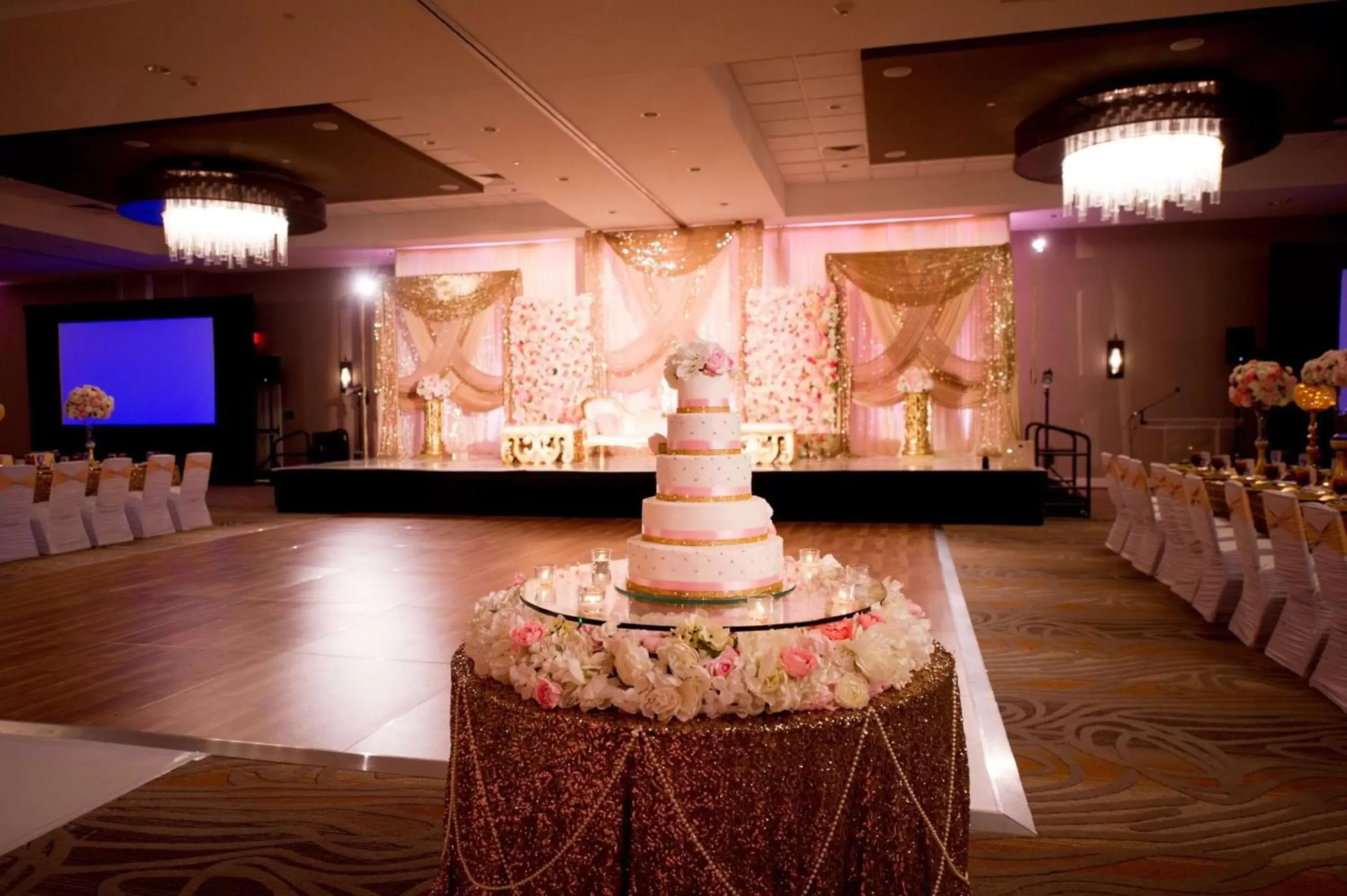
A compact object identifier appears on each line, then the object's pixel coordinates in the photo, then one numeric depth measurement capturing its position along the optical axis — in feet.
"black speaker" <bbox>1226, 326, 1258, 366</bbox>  39.19
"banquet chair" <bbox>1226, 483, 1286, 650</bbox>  15.01
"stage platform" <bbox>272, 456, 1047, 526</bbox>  29.89
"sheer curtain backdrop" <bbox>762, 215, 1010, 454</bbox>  38.32
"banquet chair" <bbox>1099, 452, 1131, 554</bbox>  23.86
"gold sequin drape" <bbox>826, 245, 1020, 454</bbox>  37.81
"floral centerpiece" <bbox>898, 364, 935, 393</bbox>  38.09
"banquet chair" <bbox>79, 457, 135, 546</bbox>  27.53
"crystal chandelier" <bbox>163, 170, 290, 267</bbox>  29.78
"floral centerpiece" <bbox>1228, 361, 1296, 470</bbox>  21.09
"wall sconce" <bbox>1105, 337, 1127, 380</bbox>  41.45
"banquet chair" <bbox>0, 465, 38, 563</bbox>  24.62
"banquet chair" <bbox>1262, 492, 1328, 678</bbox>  13.50
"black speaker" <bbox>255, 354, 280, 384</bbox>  48.65
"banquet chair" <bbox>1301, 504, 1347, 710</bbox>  12.35
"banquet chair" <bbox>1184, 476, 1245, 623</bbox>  16.75
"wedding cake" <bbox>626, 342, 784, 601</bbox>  7.98
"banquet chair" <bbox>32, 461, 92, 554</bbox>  25.95
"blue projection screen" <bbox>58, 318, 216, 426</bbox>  50.62
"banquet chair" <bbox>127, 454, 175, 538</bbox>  29.32
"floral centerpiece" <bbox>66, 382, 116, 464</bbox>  30.91
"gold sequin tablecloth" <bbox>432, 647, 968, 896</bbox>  6.12
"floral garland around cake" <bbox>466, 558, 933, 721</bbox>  6.31
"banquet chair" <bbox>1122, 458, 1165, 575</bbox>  21.04
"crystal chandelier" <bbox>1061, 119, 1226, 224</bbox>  23.12
